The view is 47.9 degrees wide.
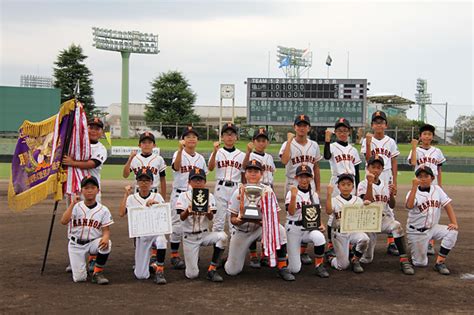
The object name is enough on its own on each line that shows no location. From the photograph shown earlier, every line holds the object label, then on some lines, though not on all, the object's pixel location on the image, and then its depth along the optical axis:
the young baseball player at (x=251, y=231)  6.46
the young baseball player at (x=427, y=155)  8.22
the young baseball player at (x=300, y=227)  6.72
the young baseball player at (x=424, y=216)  7.18
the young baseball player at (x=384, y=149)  8.00
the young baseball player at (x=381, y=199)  7.09
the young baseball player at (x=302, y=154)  7.52
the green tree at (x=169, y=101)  54.09
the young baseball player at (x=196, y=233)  6.56
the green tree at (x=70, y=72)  51.28
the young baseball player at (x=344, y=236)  7.00
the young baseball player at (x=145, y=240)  6.42
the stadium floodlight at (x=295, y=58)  67.12
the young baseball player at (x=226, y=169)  7.59
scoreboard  33.03
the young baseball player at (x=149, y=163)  7.50
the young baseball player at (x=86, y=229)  6.33
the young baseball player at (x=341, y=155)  7.71
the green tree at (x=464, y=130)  40.03
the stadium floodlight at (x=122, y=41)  56.47
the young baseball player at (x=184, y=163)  7.51
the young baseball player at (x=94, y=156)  7.02
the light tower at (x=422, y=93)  85.88
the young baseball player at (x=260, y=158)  7.37
